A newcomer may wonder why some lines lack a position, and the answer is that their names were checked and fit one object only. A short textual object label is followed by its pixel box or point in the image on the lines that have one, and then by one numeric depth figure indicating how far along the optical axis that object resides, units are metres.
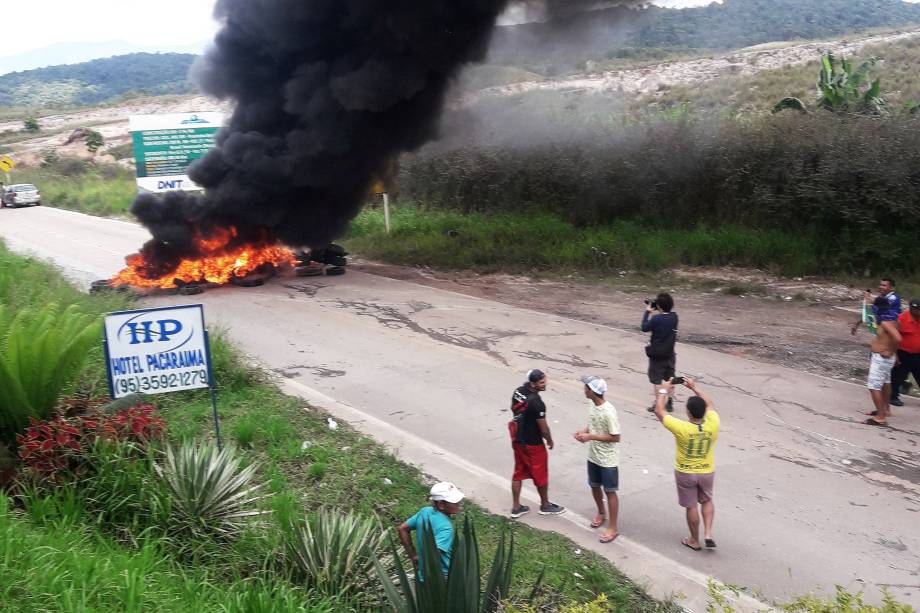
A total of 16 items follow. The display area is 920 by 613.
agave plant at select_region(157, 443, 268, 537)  5.27
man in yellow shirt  5.70
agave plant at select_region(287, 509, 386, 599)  4.69
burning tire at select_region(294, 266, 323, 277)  16.03
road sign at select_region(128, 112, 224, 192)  22.00
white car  33.66
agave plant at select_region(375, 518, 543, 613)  3.96
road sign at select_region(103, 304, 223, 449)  6.30
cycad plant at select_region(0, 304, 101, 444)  6.14
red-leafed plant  5.57
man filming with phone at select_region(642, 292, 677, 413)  8.09
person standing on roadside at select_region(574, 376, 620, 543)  5.91
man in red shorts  6.12
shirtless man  8.10
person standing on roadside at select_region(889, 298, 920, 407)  8.38
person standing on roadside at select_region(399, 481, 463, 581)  4.61
